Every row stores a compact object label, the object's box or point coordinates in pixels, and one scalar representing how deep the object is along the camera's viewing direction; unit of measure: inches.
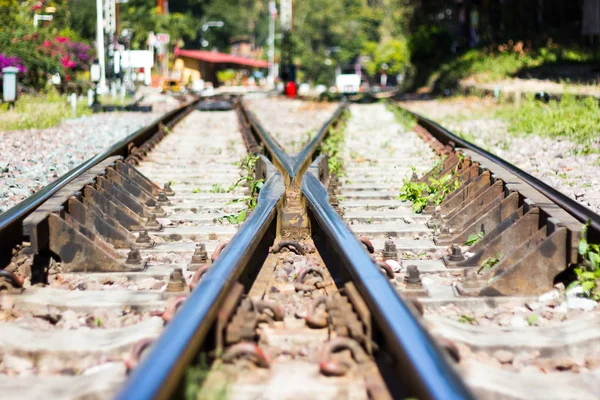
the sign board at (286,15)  1736.3
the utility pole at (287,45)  1458.5
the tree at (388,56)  3806.6
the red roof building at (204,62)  2704.2
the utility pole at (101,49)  1122.0
